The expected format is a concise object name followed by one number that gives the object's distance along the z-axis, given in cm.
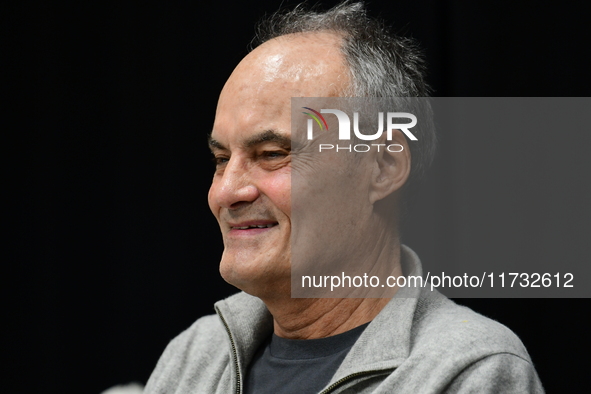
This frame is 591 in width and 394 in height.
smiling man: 296
